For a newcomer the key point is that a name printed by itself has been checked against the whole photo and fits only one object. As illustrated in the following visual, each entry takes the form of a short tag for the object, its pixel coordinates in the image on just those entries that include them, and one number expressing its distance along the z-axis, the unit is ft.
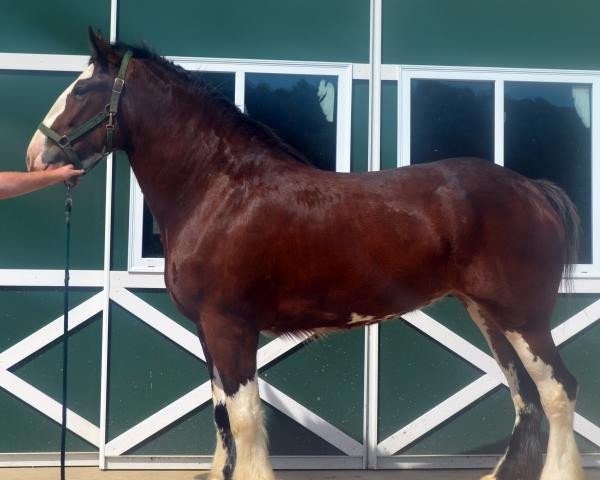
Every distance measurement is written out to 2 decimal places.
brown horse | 10.32
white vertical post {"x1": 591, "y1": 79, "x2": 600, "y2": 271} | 14.98
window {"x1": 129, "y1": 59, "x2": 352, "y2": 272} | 14.49
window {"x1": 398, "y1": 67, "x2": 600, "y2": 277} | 14.87
